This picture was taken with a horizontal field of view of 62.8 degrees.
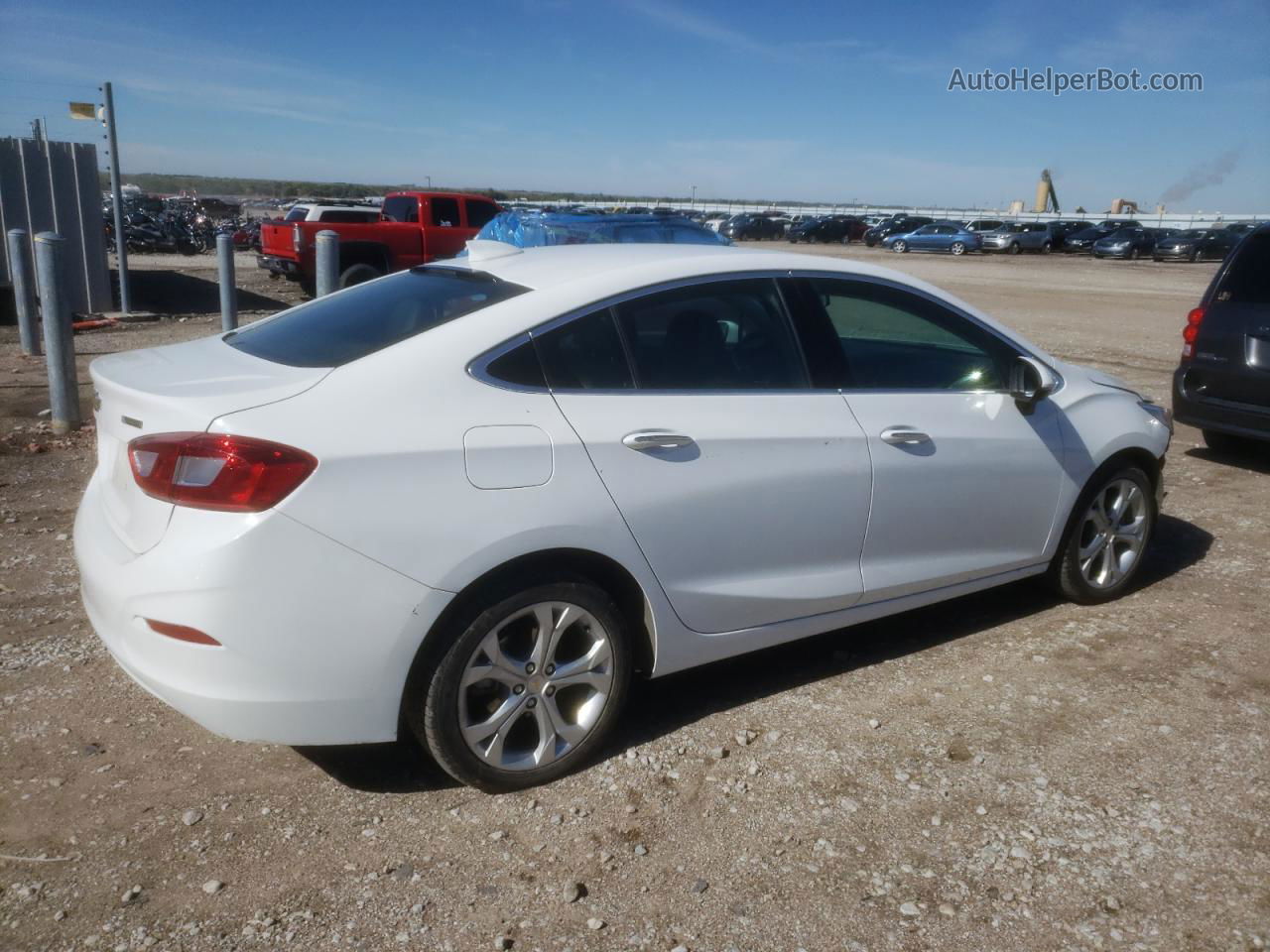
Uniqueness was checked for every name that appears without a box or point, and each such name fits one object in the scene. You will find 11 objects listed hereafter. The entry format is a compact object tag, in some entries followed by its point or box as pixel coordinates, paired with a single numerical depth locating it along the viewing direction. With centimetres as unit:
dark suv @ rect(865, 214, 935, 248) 5188
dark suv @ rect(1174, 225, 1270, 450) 698
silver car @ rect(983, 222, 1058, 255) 4712
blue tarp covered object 1523
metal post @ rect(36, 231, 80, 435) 704
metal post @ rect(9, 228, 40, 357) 927
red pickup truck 1769
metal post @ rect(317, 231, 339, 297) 810
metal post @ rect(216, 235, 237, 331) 916
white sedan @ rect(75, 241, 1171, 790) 276
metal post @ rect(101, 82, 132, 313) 1433
